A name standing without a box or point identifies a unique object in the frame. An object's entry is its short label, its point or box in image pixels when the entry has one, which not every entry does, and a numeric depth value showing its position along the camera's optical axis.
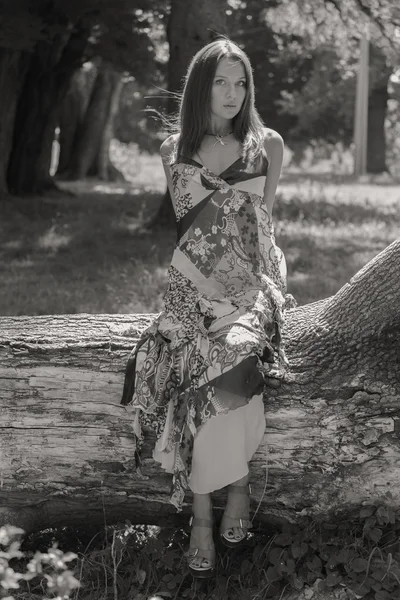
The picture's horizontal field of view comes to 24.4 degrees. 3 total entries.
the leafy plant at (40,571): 2.65
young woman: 3.63
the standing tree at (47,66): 13.20
